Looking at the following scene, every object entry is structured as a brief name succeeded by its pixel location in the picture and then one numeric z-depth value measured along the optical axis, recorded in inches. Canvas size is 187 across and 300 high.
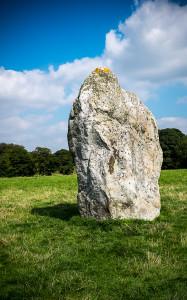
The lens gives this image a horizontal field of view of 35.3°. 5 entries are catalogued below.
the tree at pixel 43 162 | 2589.7
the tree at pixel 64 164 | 2655.4
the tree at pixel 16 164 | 2522.9
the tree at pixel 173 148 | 2460.1
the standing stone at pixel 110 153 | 416.1
